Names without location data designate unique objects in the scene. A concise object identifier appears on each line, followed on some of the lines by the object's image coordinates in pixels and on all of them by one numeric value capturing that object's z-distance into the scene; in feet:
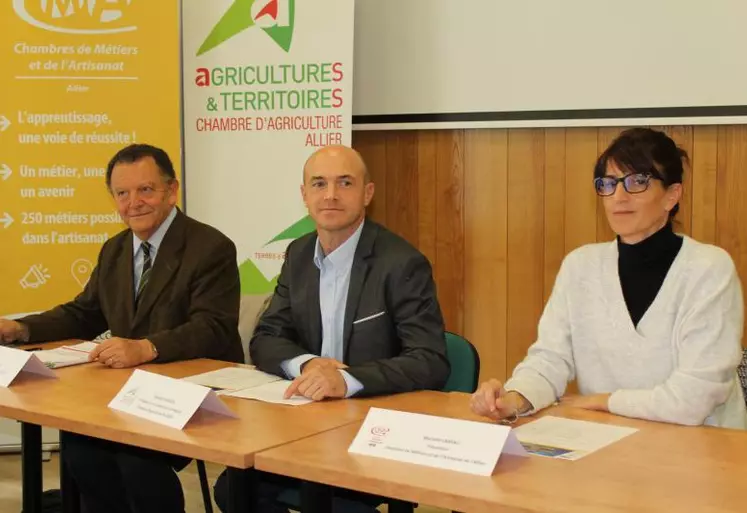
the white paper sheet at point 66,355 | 9.58
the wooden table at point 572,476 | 5.32
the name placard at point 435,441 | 5.93
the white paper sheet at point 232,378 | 8.57
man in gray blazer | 8.73
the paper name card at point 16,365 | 8.82
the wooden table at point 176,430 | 6.68
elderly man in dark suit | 9.58
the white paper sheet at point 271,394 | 7.86
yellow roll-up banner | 14.66
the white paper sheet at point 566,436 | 6.34
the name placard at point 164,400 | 7.22
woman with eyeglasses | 7.24
